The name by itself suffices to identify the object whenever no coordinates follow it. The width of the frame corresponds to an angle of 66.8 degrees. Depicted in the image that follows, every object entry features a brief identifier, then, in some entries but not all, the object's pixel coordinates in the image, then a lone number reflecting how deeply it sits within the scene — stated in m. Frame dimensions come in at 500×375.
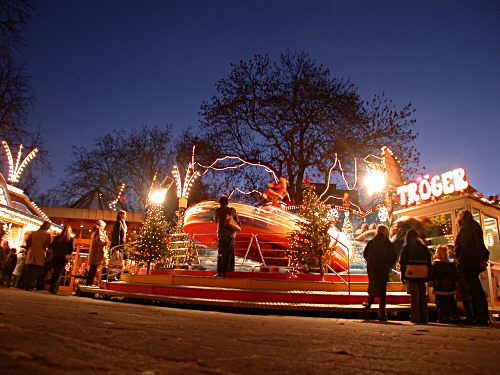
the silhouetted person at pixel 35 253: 11.33
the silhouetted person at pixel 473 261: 6.94
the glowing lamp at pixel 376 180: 17.98
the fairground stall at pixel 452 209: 10.87
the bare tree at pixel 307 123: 24.64
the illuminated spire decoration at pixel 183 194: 17.14
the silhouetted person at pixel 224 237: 9.73
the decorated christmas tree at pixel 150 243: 12.72
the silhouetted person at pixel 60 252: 10.93
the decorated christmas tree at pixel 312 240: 10.81
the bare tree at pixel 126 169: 35.84
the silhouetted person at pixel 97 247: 11.41
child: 7.47
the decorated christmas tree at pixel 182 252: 12.33
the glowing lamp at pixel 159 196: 20.08
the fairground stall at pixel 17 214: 17.35
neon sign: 12.07
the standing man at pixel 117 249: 13.51
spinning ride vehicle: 13.30
